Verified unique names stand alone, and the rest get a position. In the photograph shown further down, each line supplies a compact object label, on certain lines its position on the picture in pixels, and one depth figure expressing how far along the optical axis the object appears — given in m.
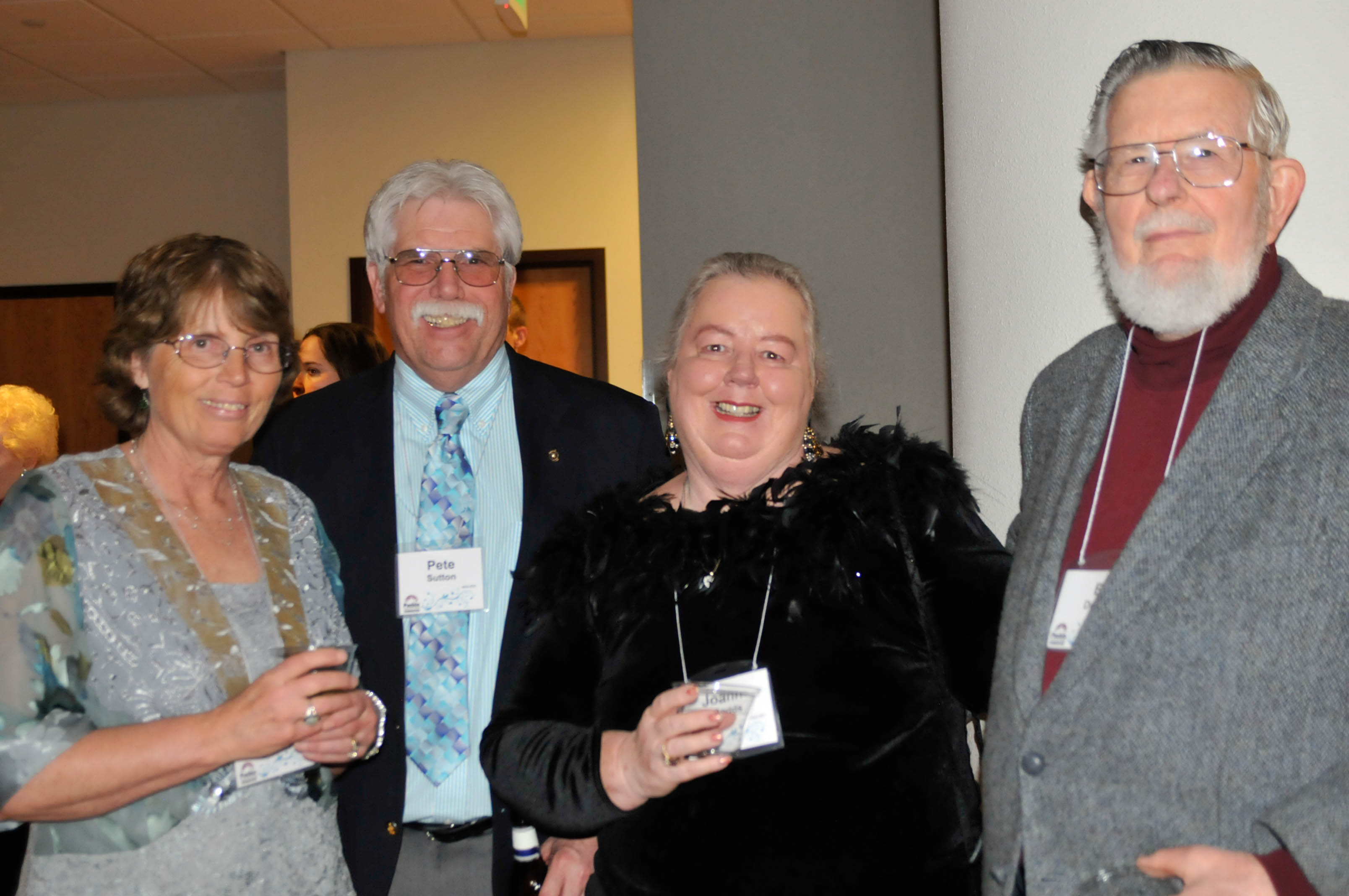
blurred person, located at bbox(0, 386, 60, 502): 3.30
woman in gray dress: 1.41
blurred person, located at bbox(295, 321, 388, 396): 3.82
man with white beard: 1.14
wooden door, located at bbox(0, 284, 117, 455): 7.57
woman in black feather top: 1.46
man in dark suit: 1.91
